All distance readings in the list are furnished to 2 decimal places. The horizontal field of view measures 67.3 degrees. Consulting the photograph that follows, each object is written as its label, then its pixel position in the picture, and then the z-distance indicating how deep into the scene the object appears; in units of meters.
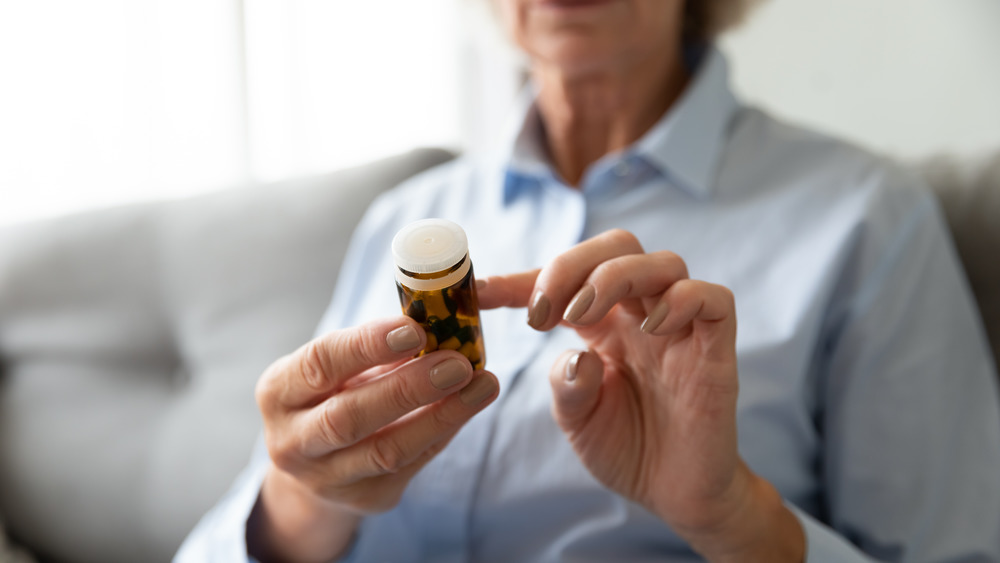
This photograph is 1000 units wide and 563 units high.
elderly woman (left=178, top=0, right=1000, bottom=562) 0.52
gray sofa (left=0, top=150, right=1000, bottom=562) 0.93
